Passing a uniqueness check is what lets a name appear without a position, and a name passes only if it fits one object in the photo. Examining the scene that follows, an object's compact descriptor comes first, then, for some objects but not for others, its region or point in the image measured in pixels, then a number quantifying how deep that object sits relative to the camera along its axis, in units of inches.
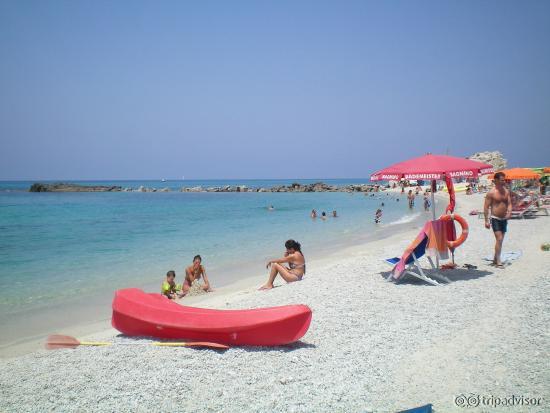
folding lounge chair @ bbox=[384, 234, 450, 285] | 290.5
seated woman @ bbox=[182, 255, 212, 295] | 371.9
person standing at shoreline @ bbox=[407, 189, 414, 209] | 1411.2
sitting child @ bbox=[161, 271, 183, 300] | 350.3
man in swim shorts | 319.9
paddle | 199.2
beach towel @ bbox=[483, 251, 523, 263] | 353.4
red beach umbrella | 292.0
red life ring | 298.2
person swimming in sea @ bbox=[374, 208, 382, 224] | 952.9
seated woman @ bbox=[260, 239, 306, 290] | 341.1
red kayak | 185.8
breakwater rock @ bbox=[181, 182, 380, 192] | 3065.7
